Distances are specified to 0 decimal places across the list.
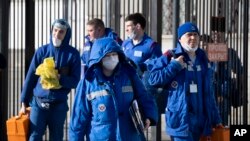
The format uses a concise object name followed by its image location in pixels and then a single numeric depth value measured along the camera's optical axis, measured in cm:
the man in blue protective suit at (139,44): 1817
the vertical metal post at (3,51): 2002
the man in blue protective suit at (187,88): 1445
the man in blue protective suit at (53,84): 1711
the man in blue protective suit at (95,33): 1906
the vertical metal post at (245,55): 2119
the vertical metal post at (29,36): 2031
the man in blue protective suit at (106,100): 1216
